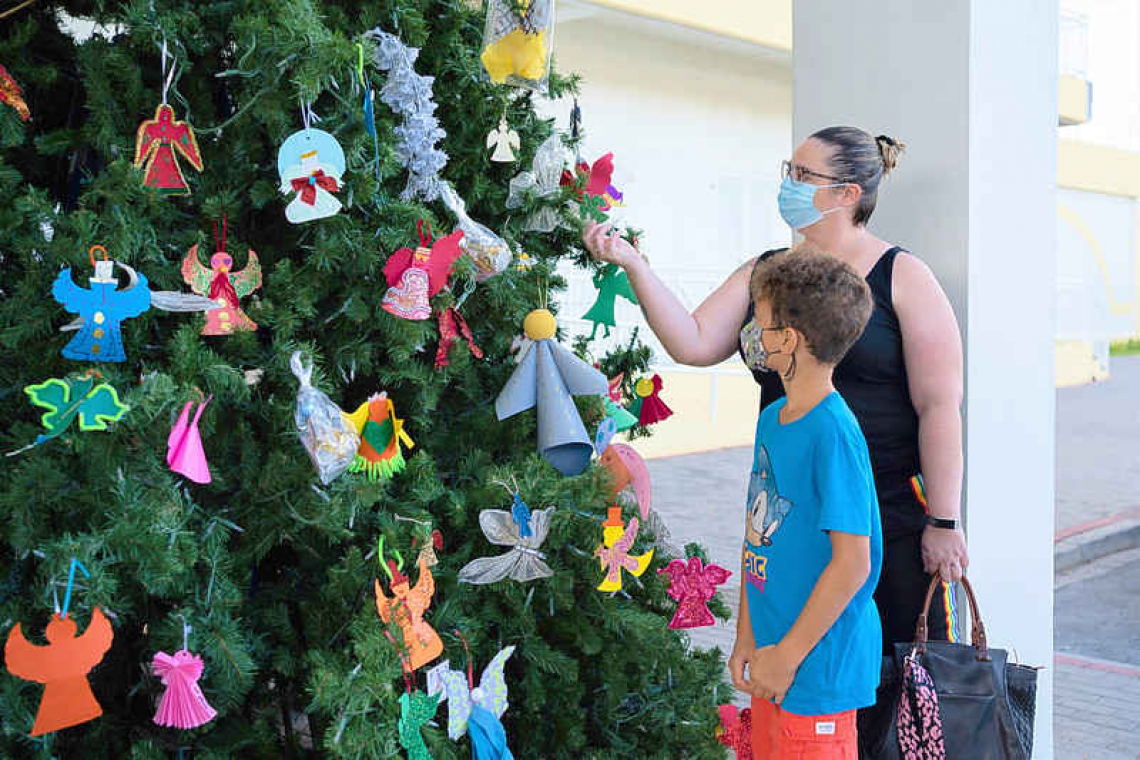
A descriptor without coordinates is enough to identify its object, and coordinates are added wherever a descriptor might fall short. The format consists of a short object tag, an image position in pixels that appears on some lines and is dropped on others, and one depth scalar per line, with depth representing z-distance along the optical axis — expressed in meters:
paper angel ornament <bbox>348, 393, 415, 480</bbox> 2.12
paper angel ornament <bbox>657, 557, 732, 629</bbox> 2.66
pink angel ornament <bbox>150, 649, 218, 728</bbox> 1.93
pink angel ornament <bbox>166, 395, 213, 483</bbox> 1.89
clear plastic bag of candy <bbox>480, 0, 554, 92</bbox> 2.32
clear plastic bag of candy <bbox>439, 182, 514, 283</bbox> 2.30
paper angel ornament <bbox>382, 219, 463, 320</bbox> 2.14
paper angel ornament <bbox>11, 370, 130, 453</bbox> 1.83
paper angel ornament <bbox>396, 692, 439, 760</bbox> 2.09
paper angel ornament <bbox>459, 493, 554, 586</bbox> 2.27
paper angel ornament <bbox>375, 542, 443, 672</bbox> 2.10
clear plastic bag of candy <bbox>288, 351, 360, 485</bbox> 1.98
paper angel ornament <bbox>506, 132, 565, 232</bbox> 2.51
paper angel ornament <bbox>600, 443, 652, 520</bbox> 2.61
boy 1.91
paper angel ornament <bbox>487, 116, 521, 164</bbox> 2.52
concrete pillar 2.93
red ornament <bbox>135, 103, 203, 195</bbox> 2.03
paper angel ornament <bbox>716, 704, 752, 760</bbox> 2.69
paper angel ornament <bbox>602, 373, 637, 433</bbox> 2.64
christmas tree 1.96
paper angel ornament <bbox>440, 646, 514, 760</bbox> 2.22
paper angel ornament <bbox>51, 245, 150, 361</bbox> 1.91
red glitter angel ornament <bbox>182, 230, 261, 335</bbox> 2.04
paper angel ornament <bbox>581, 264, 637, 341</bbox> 2.69
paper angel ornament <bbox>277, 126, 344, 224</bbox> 2.03
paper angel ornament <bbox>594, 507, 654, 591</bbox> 2.42
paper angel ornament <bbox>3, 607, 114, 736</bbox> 1.81
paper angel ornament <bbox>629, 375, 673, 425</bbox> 2.93
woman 2.41
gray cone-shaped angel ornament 2.36
